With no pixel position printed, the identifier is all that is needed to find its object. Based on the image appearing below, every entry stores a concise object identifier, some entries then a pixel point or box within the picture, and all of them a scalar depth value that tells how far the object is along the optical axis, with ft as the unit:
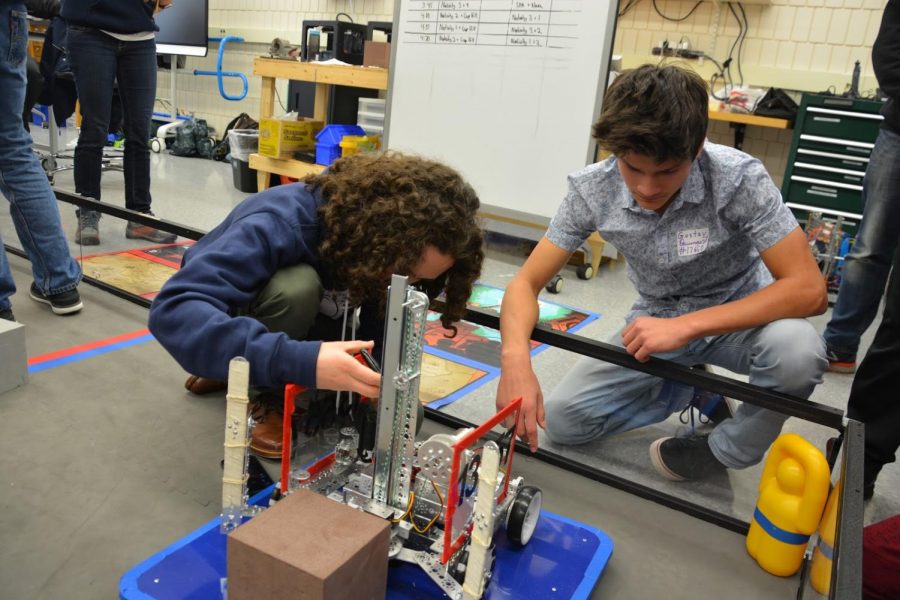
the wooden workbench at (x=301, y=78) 10.93
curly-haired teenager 3.17
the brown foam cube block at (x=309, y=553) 2.48
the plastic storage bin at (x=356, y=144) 10.96
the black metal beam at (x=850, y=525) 2.37
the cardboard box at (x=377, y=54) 11.68
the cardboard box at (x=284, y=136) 11.60
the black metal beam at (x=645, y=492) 4.25
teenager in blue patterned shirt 3.76
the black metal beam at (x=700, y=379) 3.72
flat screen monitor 17.11
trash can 13.39
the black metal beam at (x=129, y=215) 5.68
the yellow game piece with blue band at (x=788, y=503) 3.56
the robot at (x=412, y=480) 2.90
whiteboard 8.88
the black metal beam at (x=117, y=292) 6.75
